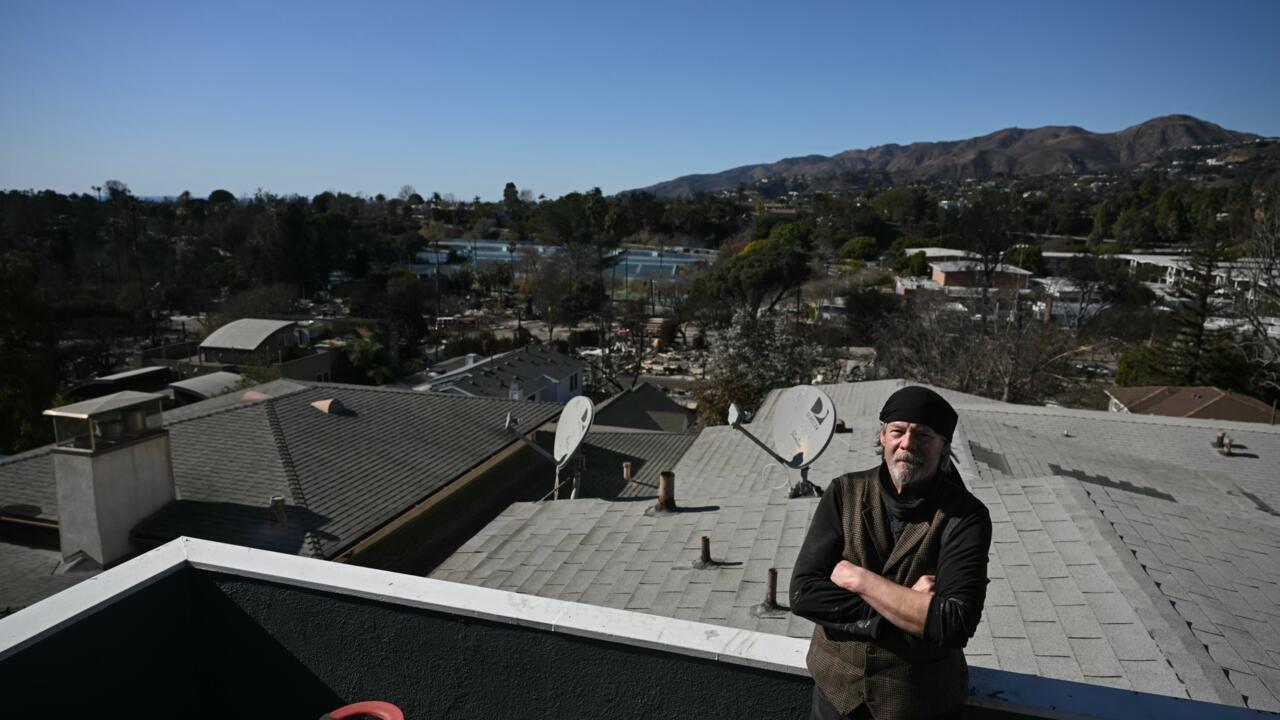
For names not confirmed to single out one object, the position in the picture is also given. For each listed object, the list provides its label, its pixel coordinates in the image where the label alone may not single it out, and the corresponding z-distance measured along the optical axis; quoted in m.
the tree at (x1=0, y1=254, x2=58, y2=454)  19.31
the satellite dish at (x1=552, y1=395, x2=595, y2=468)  8.43
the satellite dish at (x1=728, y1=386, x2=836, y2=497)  7.21
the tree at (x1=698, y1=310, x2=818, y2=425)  23.08
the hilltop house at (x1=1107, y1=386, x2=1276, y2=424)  18.56
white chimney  7.71
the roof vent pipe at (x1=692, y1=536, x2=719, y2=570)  5.62
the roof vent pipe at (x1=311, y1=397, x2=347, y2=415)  11.25
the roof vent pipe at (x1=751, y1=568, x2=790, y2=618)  4.59
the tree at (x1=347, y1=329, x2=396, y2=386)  28.67
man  1.81
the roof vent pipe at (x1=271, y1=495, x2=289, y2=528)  8.09
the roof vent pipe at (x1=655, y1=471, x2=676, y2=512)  7.18
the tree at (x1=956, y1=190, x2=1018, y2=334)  35.22
